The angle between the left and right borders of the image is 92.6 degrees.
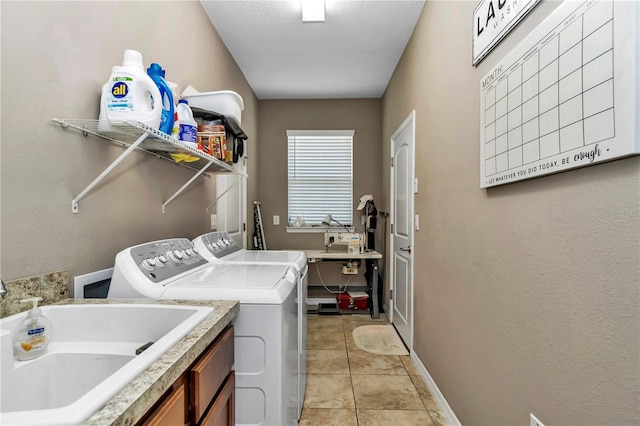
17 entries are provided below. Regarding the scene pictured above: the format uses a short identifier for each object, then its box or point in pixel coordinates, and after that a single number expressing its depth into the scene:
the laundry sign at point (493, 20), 1.07
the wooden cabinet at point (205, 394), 0.63
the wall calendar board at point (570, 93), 0.67
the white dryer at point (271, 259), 1.68
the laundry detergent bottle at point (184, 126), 1.35
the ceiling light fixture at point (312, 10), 2.15
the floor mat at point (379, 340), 2.59
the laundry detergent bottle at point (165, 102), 1.21
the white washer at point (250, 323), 1.11
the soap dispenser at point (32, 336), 0.72
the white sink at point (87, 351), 0.66
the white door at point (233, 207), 2.58
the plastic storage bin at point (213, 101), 1.77
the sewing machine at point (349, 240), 3.43
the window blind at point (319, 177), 3.96
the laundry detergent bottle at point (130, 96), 1.04
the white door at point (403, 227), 2.56
